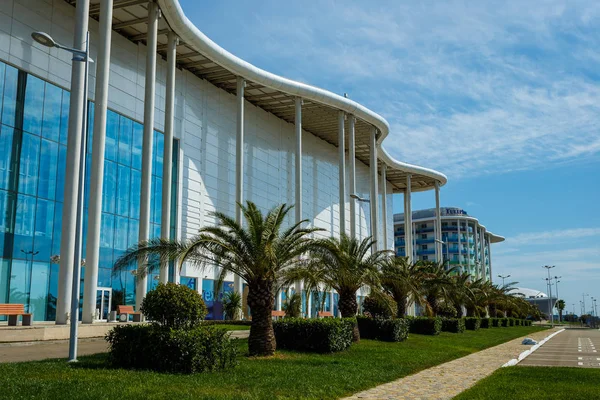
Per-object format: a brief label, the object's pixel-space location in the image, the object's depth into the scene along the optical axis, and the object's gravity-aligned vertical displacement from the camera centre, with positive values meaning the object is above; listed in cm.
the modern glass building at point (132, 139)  2628 +916
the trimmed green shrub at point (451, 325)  3970 -193
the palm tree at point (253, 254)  1741 +124
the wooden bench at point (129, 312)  2684 -77
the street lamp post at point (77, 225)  1383 +174
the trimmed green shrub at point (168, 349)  1321 -120
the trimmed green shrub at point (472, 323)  4672 -211
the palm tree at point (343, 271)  1987 +92
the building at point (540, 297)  16338 -22
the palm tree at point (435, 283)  3691 +81
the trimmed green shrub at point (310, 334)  1995 -130
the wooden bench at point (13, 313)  2250 -67
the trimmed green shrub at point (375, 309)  2898 -63
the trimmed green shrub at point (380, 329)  2711 -149
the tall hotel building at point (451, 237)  12025 +1224
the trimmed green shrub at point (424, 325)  3438 -167
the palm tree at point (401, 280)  2885 +79
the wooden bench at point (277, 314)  3692 -112
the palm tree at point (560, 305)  15332 -227
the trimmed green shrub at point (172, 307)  1420 -27
